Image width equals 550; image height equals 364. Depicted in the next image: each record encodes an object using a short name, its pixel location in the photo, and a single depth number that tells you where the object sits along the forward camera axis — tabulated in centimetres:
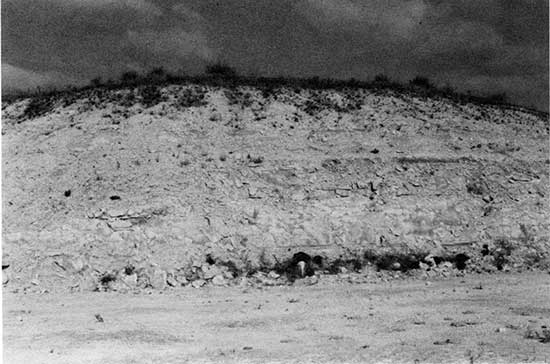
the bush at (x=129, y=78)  2580
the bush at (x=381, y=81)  2762
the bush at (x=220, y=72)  2732
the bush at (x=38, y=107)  2402
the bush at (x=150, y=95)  2295
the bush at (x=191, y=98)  2294
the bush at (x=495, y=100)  2862
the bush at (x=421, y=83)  2991
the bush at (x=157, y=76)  2557
